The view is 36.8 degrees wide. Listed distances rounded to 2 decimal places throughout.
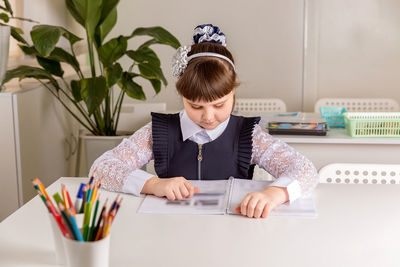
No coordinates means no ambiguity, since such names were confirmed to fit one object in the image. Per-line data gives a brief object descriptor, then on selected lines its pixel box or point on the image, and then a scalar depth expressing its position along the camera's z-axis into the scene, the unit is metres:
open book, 1.36
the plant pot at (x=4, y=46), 2.60
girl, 1.51
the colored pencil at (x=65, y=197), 1.00
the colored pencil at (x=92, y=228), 0.92
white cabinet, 2.65
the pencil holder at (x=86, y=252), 0.92
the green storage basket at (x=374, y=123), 2.55
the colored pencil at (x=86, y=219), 0.92
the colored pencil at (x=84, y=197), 0.98
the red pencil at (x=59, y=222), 0.93
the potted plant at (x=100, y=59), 2.84
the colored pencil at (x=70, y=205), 1.00
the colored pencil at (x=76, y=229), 0.90
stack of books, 2.56
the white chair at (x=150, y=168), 2.42
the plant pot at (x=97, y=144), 3.11
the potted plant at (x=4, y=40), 2.60
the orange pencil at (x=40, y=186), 0.94
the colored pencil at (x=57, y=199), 0.93
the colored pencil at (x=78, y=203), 1.04
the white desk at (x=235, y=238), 1.09
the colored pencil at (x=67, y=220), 0.90
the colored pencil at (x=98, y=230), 0.92
